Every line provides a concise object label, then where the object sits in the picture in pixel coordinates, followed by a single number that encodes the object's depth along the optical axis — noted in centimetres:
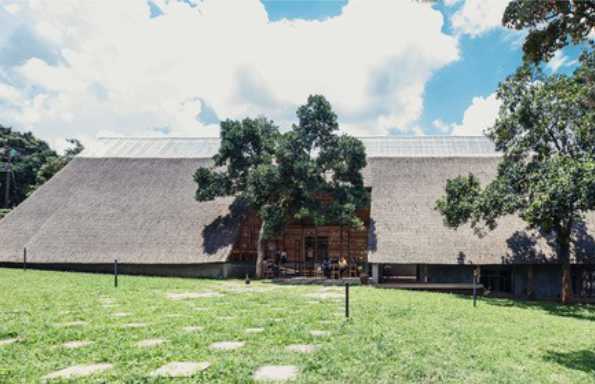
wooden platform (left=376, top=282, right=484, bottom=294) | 1820
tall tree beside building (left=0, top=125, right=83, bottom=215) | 3834
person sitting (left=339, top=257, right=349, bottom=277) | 2028
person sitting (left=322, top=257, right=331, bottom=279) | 2066
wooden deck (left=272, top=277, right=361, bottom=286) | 1908
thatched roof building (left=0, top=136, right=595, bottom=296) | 1861
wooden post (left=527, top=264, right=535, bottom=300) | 1817
